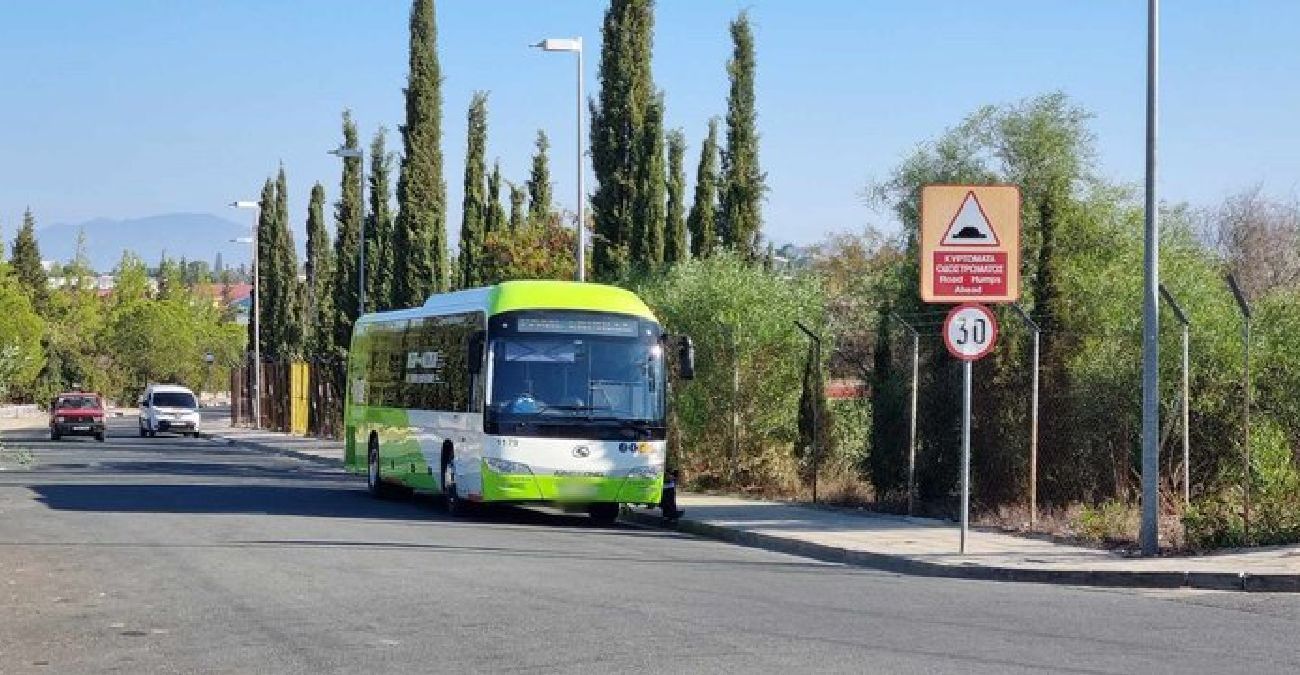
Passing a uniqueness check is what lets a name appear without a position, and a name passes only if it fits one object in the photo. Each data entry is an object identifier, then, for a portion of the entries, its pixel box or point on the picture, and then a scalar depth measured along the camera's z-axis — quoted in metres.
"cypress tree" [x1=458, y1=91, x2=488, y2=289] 59.53
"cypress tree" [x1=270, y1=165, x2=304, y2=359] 83.06
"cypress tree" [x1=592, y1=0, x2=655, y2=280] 39.44
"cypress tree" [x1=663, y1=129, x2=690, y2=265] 42.38
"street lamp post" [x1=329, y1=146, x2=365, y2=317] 52.40
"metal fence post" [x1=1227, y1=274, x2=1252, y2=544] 19.69
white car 68.88
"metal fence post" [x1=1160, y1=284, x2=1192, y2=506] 20.31
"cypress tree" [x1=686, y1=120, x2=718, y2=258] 43.62
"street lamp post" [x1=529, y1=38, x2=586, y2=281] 34.50
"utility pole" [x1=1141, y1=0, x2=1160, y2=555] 19.45
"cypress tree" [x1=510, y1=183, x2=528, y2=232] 66.75
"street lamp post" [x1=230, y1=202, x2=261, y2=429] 75.46
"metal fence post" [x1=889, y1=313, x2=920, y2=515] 24.78
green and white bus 25.09
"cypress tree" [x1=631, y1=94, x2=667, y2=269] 39.25
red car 63.97
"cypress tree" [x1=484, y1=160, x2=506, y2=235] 64.75
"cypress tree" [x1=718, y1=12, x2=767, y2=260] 44.31
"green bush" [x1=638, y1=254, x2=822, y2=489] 33.69
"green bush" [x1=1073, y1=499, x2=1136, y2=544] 21.17
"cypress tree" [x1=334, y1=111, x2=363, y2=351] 64.50
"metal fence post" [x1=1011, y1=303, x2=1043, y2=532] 22.33
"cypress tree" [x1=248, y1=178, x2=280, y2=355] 84.56
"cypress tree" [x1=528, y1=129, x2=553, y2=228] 65.25
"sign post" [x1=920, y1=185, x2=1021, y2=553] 21.17
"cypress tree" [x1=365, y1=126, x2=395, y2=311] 63.25
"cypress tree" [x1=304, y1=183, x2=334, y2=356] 78.06
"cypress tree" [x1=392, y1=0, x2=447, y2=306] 56.91
